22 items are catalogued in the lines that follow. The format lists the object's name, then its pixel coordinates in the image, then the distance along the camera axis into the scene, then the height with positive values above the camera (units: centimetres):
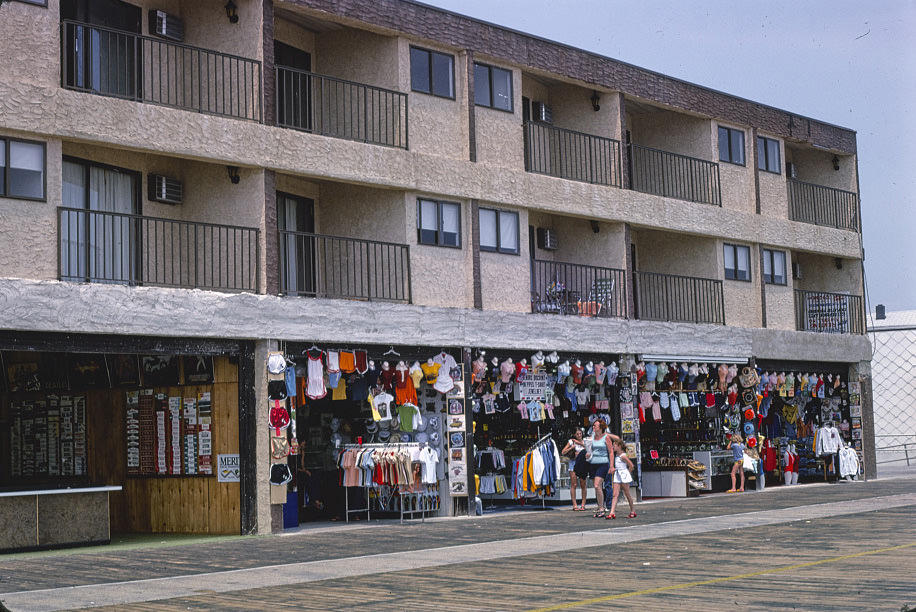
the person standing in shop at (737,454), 2880 -123
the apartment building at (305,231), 1827 +340
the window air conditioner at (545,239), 2775 +381
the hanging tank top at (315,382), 2053 +52
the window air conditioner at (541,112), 2784 +673
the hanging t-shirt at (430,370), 2269 +74
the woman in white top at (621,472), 2108 -117
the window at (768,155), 3195 +649
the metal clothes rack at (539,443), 2442 -80
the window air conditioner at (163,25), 2059 +665
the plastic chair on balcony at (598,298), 2673 +238
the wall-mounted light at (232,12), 2070 +684
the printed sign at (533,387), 2478 +41
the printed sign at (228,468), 1978 -86
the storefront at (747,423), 2823 -55
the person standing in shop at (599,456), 2166 -90
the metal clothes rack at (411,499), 2155 -165
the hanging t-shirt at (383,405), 2177 +11
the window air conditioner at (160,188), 2038 +382
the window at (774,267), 3183 +352
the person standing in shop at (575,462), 2306 -106
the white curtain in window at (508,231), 2470 +359
